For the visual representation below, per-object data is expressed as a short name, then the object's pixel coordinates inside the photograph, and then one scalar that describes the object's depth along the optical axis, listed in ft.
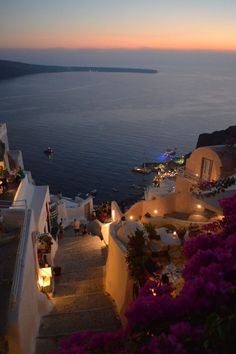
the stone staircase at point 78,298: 40.83
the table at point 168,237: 46.93
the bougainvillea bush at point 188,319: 16.01
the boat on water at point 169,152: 240.03
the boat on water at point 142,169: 209.77
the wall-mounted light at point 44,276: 48.45
